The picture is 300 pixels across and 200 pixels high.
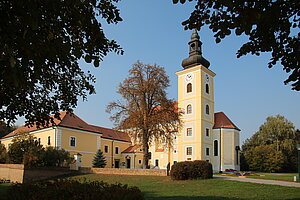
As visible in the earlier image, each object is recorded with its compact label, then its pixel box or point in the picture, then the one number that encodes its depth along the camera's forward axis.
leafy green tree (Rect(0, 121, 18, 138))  59.47
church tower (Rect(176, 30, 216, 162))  42.41
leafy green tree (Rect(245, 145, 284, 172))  45.94
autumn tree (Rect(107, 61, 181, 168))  28.81
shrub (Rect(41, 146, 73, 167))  28.95
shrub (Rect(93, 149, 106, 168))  37.34
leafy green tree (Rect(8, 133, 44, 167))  27.27
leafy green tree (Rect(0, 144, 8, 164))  31.03
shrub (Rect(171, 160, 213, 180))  20.72
